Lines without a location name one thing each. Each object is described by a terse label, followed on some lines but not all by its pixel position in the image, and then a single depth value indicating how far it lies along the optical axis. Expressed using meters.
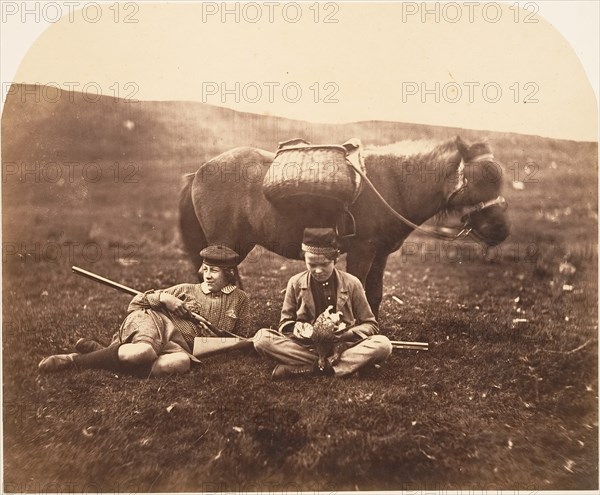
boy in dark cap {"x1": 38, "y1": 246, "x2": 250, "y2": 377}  4.34
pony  4.43
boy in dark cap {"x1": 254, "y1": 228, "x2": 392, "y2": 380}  4.34
